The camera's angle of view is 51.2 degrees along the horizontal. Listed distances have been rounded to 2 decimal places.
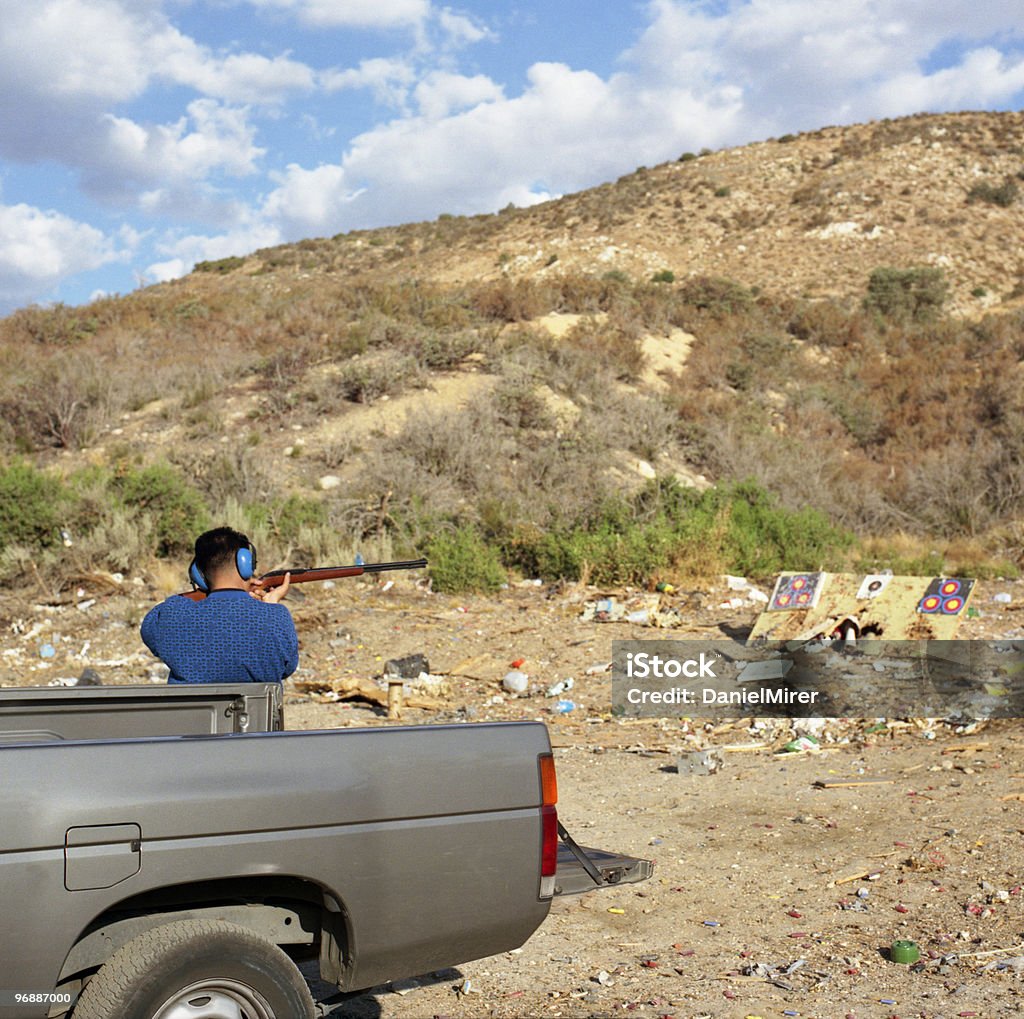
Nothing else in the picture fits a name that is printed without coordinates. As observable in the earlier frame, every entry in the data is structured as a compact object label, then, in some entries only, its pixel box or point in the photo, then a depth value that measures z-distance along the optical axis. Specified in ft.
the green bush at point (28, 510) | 41.91
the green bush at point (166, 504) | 44.39
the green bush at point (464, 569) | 43.01
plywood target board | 32.99
